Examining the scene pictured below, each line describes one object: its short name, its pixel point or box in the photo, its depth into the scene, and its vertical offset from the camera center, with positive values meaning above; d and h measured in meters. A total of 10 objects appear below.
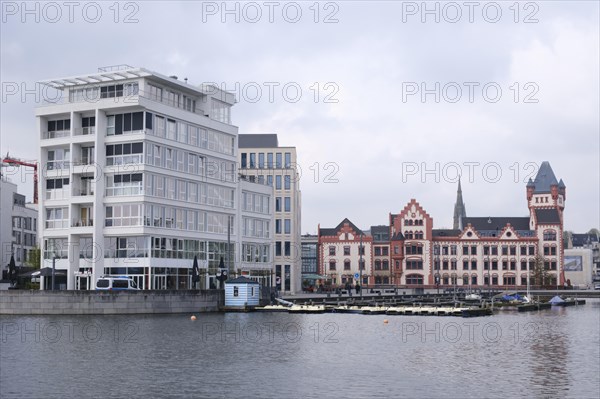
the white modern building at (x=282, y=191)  139.25 +10.41
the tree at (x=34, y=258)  110.37 -0.66
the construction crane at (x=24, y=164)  159.38 +17.69
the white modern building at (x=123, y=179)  83.50 +7.74
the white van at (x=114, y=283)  78.69 -2.91
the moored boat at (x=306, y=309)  86.38 -6.01
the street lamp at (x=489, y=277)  182.02 -5.83
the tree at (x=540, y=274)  181.50 -5.16
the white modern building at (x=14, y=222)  133.25 +5.32
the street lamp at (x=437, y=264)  186.62 -2.86
